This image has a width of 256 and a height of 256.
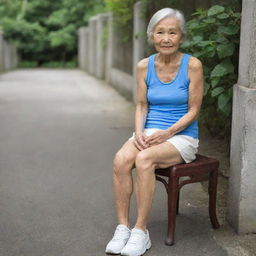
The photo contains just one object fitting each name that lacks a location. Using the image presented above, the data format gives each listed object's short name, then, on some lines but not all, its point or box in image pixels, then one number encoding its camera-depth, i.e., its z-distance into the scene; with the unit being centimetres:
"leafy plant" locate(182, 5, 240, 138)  430
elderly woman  357
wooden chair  363
